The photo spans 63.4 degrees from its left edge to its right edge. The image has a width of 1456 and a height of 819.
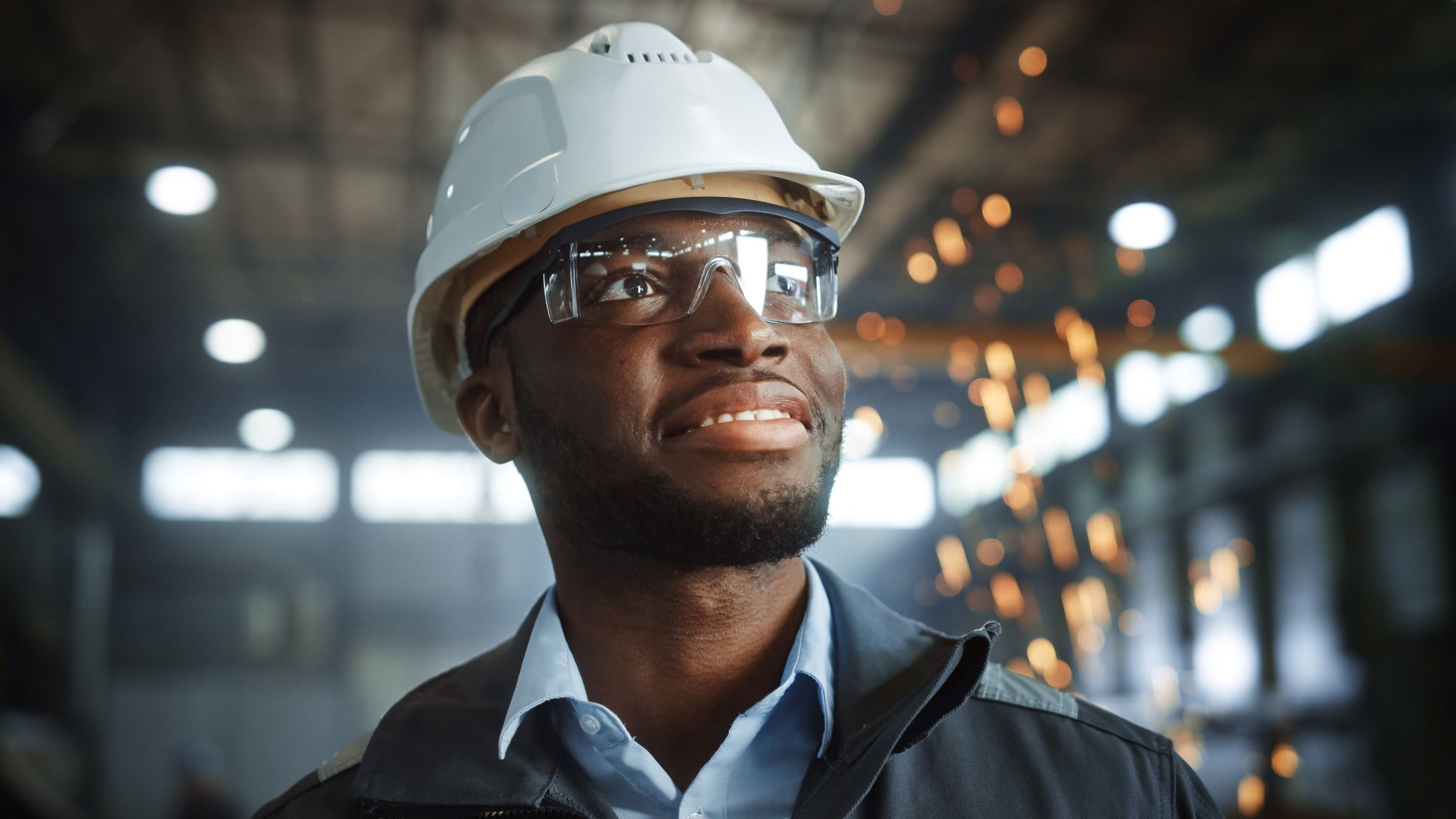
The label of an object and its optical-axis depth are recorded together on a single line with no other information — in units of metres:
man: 1.49
